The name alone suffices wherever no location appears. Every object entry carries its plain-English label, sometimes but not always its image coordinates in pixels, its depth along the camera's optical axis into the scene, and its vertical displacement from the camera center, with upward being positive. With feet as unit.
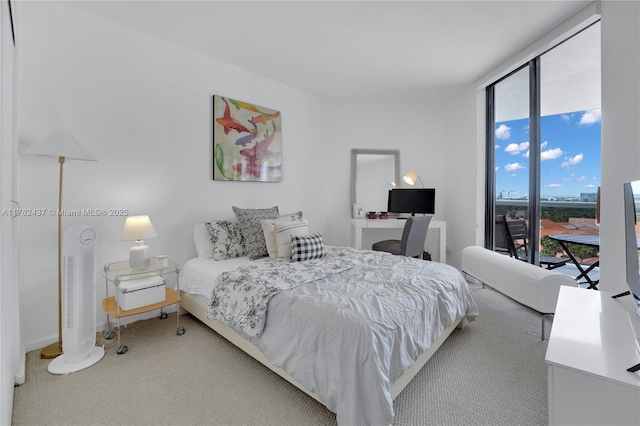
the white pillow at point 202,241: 9.36 -0.98
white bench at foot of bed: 7.62 -2.01
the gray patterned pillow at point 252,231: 9.04 -0.64
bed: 4.39 -2.07
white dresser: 2.83 -1.64
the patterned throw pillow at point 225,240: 8.99 -0.91
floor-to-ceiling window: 9.25 +2.45
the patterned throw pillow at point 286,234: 8.84 -0.72
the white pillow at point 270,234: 8.95 -0.71
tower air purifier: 6.30 -1.94
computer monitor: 13.94 +0.53
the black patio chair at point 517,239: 10.61 -1.04
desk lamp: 14.05 +1.66
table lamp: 7.71 -0.65
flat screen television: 3.94 -0.35
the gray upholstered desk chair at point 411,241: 11.25 -1.19
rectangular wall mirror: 15.25 +1.90
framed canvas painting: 10.53 +2.76
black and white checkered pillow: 8.46 -1.11
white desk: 13.43 -0.68
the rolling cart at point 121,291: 7.08 -2.03
